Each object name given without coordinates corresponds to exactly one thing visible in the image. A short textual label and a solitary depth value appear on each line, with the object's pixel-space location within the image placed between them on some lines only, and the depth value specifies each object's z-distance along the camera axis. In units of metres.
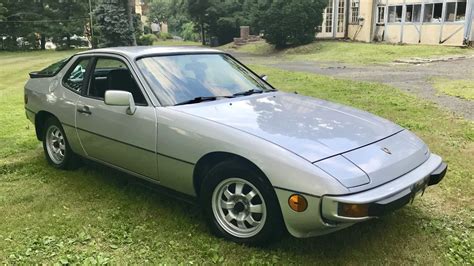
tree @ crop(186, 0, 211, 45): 31.84
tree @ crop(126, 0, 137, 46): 17.16
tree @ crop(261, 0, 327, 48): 23.69
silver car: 2.88
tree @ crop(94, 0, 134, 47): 16.45
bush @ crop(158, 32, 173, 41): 49.19
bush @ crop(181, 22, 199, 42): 44.29
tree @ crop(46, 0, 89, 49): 32.78
